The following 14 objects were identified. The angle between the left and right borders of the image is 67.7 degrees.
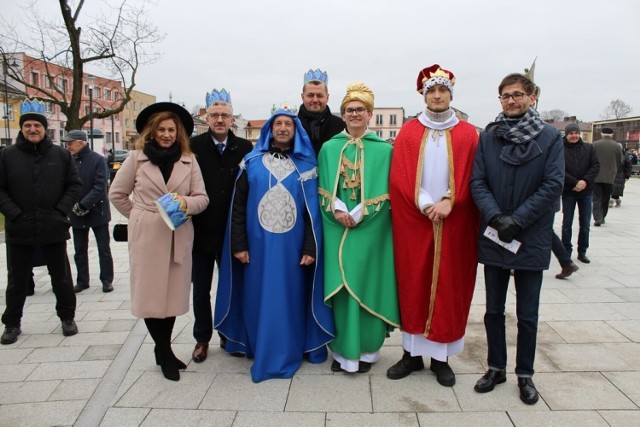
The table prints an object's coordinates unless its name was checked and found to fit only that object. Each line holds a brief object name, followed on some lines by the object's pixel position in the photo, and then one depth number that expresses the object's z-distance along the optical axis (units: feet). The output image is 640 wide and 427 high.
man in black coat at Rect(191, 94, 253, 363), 11.68
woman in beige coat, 10.44
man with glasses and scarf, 9.34
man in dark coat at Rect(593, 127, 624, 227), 28.53
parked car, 54.02
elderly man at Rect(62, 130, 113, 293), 17.92
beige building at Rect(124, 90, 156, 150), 182.26
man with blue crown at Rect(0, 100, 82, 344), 13.12
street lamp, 73.26
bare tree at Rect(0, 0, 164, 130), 51.80
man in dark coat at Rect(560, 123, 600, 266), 20.52
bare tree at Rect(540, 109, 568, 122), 275.73
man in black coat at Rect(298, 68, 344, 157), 13.55
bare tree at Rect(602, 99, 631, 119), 217.15
